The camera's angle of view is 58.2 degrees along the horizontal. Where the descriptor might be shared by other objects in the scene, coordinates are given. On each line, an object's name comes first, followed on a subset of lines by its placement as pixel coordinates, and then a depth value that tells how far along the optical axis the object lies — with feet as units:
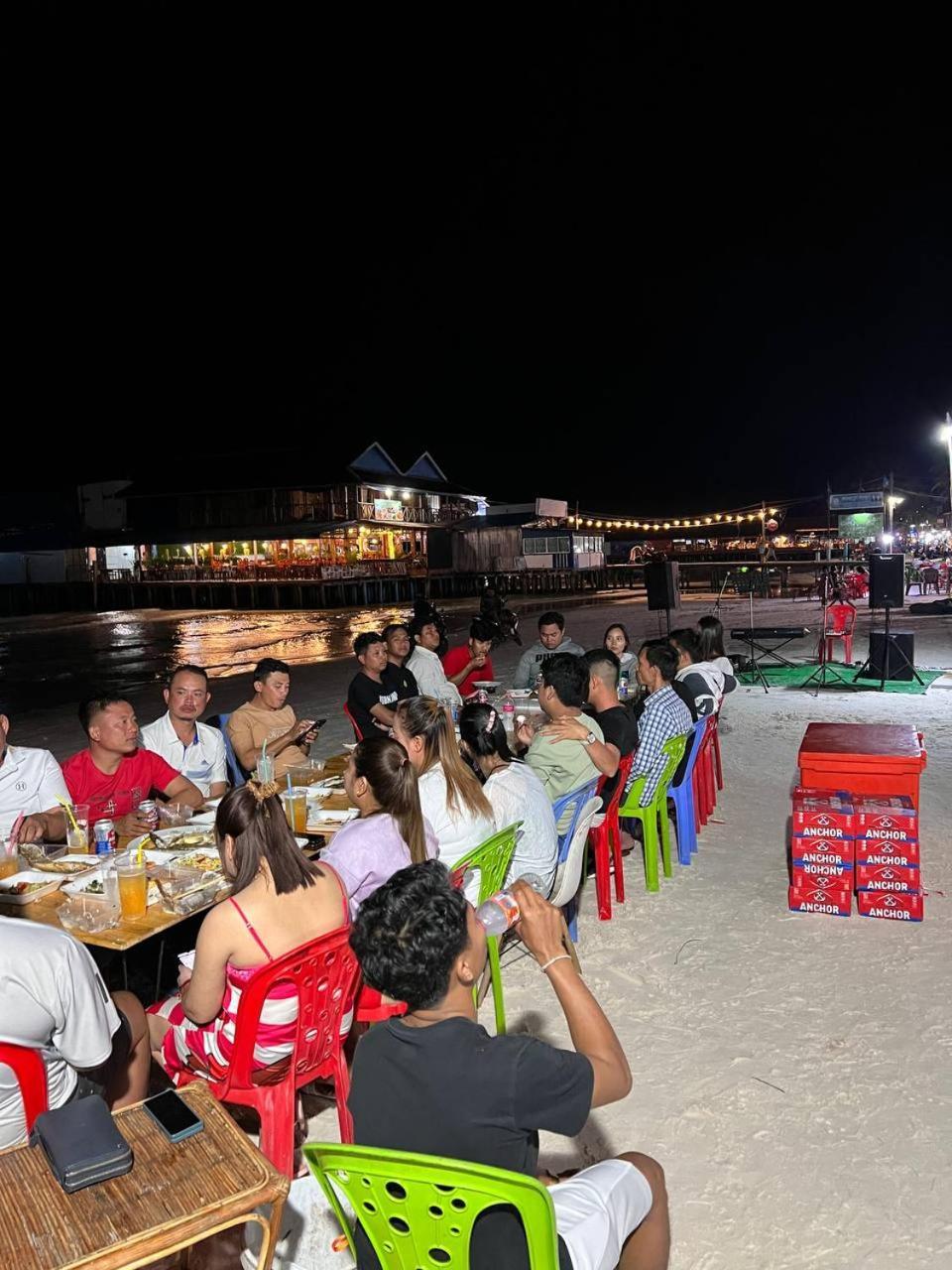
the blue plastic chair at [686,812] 19.30
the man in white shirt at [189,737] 17.65
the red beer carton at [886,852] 15.33
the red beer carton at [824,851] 15.72
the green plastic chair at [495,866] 11.47
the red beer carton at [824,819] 15.53
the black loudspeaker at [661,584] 47.01
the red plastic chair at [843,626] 49.14
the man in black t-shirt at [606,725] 16.24
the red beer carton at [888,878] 15.42
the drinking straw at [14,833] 12.42
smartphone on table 6.01
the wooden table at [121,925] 9.73
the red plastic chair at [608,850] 16.49
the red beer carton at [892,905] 15.46
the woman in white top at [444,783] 12.36
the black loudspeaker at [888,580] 42.52
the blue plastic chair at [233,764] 20.27
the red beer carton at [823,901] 15.87
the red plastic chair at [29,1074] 7.14
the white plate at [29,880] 10.93
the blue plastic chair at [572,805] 15.00
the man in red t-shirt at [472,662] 28.02
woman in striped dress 8.57
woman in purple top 10.97
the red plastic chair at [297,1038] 8.46
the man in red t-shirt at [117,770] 15.29
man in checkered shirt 18.06
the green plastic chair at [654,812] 17.70
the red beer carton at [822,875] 15.79
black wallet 5.48
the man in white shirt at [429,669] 25.68
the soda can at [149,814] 14.08
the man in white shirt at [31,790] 14.33
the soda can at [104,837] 12.82
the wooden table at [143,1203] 5.09
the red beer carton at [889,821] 15.14
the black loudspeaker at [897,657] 42.16
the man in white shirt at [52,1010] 7.06
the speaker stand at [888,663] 41.57
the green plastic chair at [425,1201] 4.98
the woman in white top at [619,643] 27.81
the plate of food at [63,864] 11.96
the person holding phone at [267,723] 19.43
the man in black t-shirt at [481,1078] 5.55
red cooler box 16.48
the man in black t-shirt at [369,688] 23.48
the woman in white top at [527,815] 13.01
